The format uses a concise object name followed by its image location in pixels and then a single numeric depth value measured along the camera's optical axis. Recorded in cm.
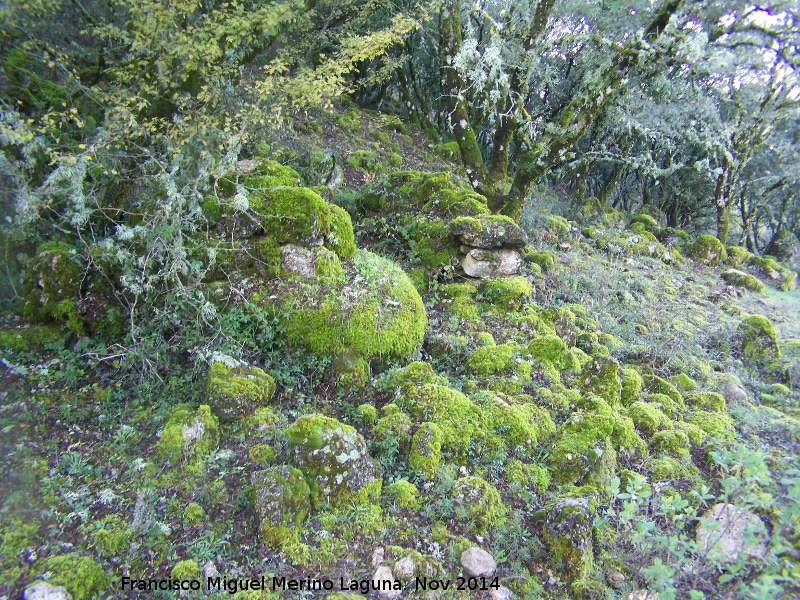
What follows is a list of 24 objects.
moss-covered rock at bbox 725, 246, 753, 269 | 1404
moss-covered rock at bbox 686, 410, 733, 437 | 510
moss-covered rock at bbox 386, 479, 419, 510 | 368
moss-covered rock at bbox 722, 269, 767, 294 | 1188
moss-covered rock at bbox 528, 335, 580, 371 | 579
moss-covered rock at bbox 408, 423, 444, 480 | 396
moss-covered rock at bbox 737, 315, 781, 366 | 731
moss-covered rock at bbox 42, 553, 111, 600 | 269
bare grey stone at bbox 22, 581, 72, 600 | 260
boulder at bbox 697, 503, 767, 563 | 270
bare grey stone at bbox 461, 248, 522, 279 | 709
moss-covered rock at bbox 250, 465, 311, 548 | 323
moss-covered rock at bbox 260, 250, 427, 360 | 501
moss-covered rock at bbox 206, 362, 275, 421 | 407
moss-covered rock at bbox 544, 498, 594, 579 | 332
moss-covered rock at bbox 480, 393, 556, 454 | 444
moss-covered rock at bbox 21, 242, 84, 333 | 465
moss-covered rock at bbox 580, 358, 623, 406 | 522
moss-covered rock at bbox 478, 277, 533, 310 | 675
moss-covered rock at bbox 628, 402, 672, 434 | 502
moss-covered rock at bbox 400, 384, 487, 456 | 423
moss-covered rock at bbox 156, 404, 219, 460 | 367
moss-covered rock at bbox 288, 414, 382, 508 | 355
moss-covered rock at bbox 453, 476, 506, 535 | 360
